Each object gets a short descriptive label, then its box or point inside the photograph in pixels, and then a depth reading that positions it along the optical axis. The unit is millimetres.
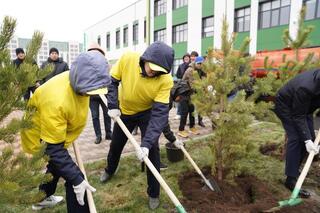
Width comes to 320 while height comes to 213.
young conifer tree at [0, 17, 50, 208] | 1433
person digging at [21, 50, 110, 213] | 2027
